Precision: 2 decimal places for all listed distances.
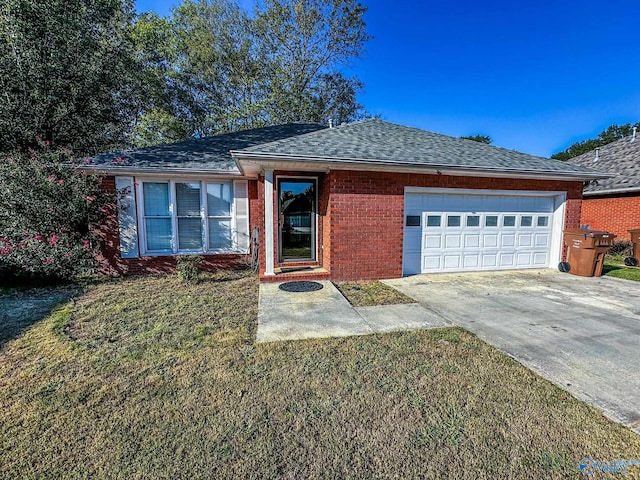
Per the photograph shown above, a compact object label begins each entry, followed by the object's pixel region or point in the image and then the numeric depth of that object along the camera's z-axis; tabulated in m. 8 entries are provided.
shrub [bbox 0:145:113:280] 6.60
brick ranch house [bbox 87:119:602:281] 6.92
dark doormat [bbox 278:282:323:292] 6.19
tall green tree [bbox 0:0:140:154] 8.59
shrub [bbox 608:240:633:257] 11.21
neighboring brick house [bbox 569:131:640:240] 11.50
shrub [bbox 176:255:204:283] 6.94
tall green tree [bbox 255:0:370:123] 18.53
